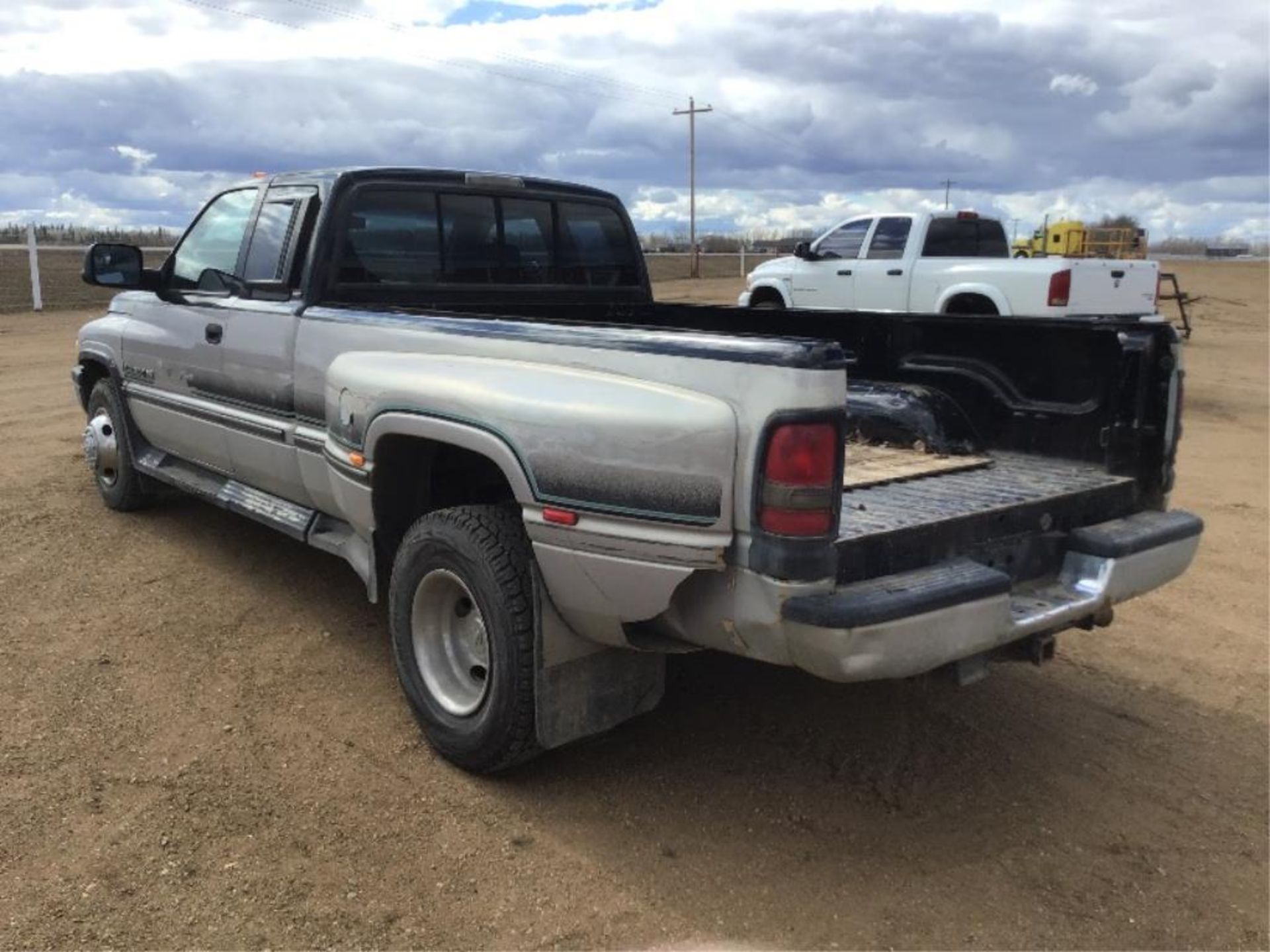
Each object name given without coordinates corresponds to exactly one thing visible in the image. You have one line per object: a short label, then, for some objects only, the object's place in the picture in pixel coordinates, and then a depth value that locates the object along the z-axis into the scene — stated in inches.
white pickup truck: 435.5
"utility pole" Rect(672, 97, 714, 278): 1612.5
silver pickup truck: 107.8
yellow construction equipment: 992.9
